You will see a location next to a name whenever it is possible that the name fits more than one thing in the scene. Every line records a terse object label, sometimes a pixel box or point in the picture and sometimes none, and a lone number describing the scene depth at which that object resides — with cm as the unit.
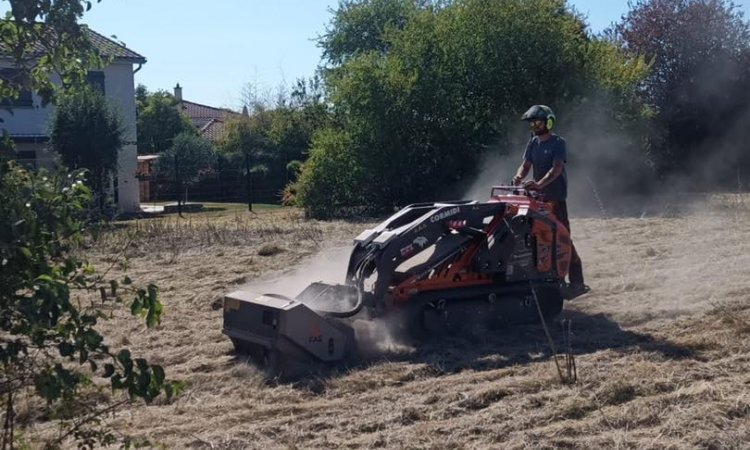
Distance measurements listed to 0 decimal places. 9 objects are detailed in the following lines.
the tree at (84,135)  2683
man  957
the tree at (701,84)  3072
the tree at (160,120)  5279
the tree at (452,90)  2217
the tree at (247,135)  4370
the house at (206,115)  5537
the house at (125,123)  2898
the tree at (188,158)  3381
